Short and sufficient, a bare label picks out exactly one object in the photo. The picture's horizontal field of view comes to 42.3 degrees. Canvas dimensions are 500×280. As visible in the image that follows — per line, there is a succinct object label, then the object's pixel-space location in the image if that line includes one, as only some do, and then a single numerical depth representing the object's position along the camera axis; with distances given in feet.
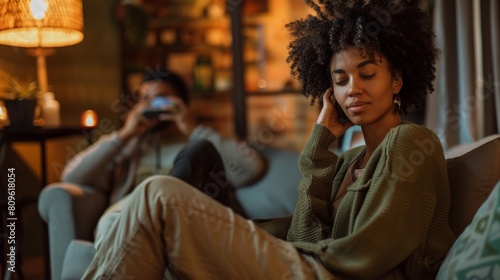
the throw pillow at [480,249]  3.08
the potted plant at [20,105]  7.38
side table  7.18
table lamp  5.69
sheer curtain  6.97
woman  3.74
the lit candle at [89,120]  8.20
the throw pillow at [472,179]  4.11
